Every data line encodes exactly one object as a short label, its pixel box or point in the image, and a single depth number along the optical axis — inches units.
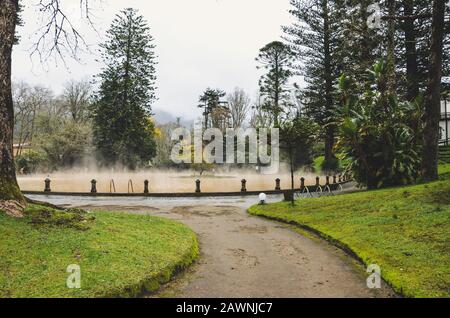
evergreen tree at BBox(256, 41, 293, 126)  1909.4
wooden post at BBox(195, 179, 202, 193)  915.4
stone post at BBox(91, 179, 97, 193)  926.4
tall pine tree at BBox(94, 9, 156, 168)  1834.4
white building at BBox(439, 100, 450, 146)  1716.3
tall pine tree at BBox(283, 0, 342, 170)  1440.7
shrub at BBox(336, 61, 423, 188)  661.3
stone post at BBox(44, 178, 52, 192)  971.9
